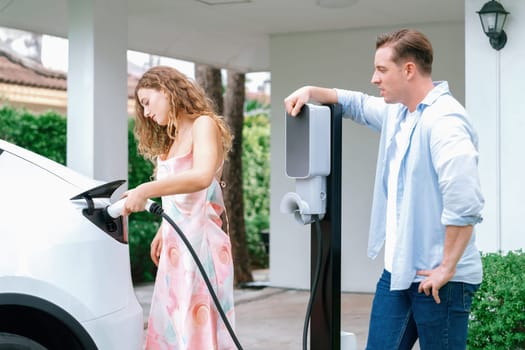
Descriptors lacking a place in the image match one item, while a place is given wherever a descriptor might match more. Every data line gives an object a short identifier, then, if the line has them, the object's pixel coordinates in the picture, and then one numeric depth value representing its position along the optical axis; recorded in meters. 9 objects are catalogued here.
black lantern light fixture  5.67
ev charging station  3.00
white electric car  3.07
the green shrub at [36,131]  11.09
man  2.76
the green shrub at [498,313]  4.79
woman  3.59
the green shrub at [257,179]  14.73
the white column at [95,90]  6.41
